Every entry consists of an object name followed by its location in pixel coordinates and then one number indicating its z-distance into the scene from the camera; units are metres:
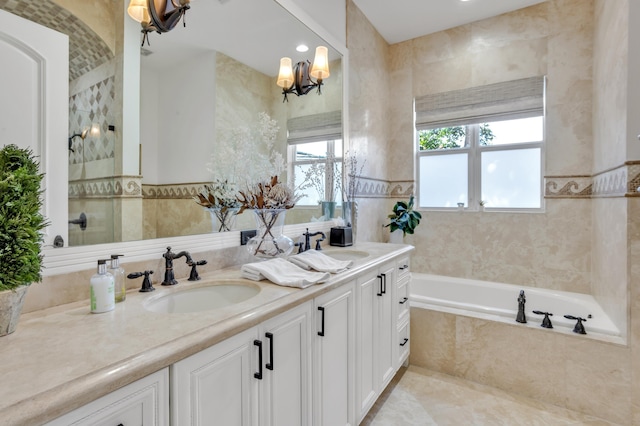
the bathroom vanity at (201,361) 0.62
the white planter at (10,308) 0.76
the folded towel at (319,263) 1.52
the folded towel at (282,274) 1.29
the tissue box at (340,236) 2.32
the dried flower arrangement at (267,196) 1.58
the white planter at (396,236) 3.37
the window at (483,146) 2.97
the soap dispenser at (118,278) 1.03
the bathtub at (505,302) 2.15
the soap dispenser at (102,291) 0.95
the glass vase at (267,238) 1.60
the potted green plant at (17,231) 0.73
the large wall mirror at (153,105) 1.10
